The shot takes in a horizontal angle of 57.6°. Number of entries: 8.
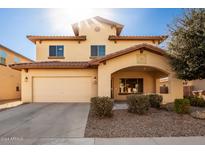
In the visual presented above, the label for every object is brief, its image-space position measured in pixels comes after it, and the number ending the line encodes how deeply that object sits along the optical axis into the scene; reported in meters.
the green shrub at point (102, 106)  9.48
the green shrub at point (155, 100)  12.28
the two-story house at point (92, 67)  13.77
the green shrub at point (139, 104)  10.22
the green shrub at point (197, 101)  13.37
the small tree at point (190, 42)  9.44
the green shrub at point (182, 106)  10.32
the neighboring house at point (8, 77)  20.58
